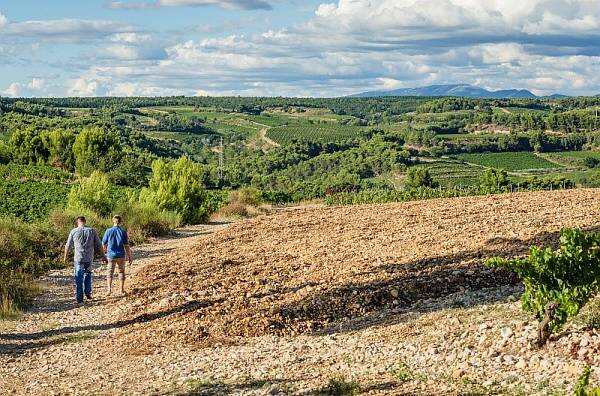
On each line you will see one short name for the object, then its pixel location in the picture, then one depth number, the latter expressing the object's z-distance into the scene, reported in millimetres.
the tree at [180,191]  33219
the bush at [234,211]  38762
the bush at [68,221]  23509
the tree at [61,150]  86562
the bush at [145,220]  26828
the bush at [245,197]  42281
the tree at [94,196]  31500
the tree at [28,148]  88250
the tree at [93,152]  79562
